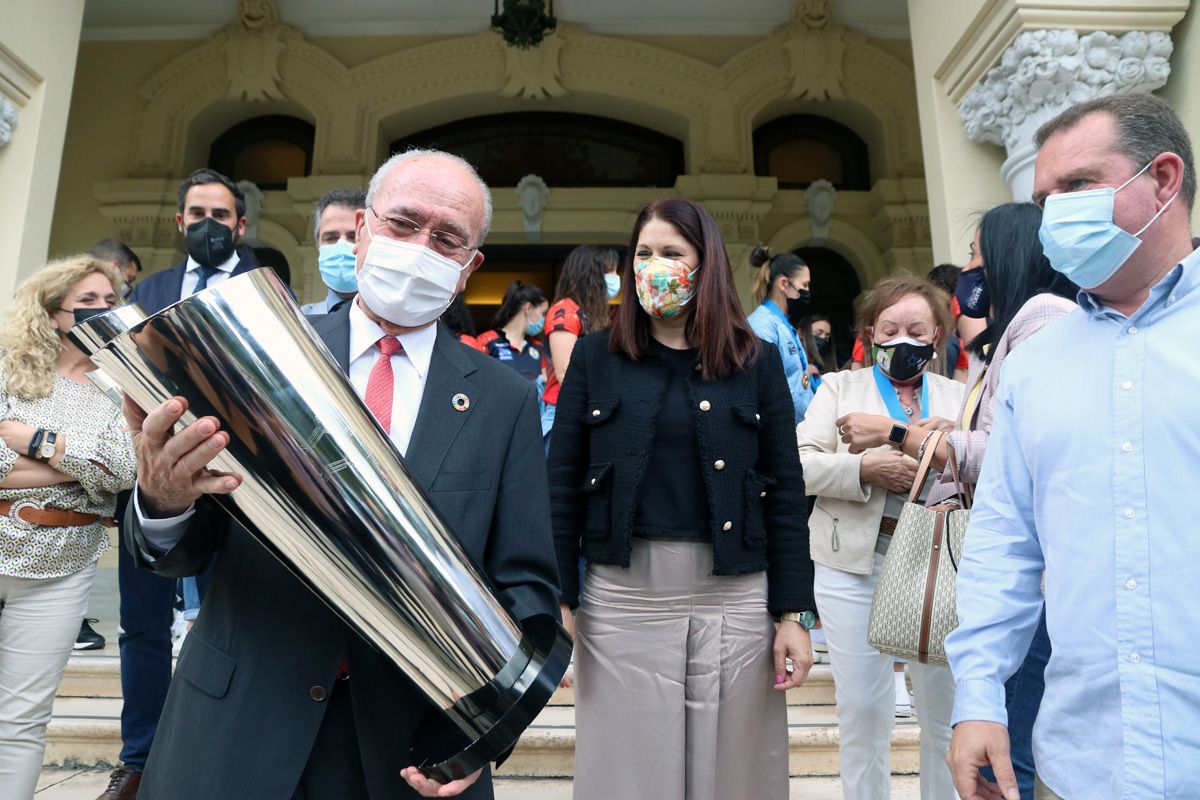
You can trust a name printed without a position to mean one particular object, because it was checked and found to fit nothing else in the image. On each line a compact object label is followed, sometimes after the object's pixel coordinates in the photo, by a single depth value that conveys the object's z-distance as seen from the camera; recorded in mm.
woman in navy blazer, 2154
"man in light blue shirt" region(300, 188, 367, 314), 3213
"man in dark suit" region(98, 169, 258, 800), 3090
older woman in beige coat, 2619
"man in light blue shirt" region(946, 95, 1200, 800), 1209
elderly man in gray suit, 1255
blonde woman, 2641
